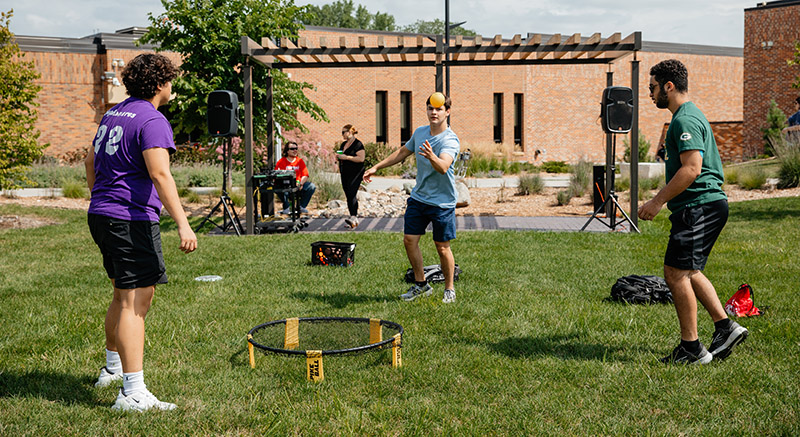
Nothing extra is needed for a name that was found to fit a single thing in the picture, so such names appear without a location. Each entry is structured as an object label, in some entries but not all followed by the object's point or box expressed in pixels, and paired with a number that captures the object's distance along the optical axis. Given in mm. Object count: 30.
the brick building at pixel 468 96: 26750
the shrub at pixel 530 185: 16547
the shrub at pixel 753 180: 16578
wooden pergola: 10766
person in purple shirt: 3361
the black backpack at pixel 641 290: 5723
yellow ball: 5645
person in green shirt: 3936
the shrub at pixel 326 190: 15125
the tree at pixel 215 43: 13266
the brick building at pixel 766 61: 32219
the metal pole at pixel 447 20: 22352
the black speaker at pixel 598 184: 12281
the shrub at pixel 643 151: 25594
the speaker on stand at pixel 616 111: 10805
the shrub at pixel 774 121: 28375
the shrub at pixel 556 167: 27266
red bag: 5266
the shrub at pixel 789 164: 15984
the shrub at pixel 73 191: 16531
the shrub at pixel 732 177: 17844
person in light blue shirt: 5719
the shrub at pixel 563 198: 14820
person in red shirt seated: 12234
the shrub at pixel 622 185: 16891
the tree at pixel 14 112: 10477
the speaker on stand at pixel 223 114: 10562
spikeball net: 4359
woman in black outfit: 11438
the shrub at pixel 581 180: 15711
